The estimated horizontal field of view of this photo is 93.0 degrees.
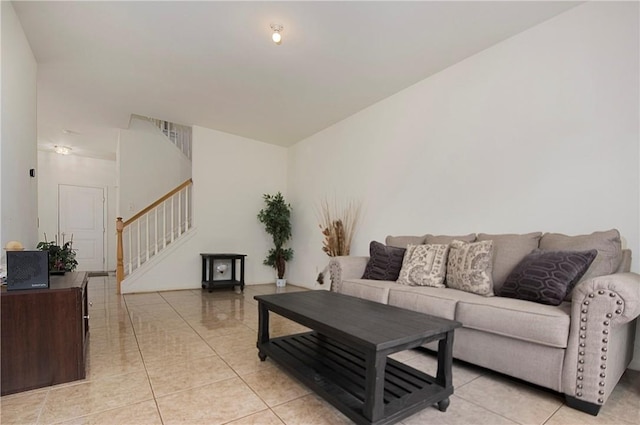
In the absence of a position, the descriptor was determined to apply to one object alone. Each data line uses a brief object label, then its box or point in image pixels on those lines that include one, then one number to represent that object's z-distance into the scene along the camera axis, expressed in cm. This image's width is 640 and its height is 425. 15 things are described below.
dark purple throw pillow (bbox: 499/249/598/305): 188
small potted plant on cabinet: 276
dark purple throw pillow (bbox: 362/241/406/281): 299
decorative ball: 190
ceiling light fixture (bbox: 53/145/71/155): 648
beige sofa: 155
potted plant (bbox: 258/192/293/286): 557
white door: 676
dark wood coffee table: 135
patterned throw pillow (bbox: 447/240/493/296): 229
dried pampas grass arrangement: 431
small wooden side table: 486
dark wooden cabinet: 174
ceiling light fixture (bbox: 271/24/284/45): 260
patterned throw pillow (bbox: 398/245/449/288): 263
